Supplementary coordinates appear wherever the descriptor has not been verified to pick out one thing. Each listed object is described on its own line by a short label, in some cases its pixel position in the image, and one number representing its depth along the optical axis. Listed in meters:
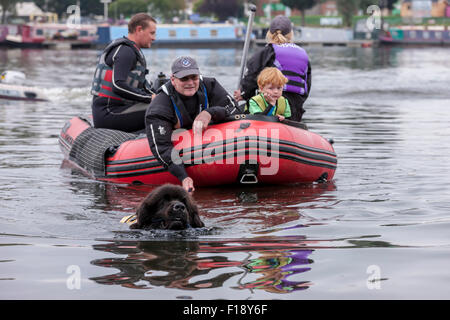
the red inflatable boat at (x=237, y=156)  9.04
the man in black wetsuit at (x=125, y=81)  10.62
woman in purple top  10.14
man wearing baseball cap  8.88
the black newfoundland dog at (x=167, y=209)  6.64
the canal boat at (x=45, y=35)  77.25
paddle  11.65
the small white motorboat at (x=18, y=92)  22.88
